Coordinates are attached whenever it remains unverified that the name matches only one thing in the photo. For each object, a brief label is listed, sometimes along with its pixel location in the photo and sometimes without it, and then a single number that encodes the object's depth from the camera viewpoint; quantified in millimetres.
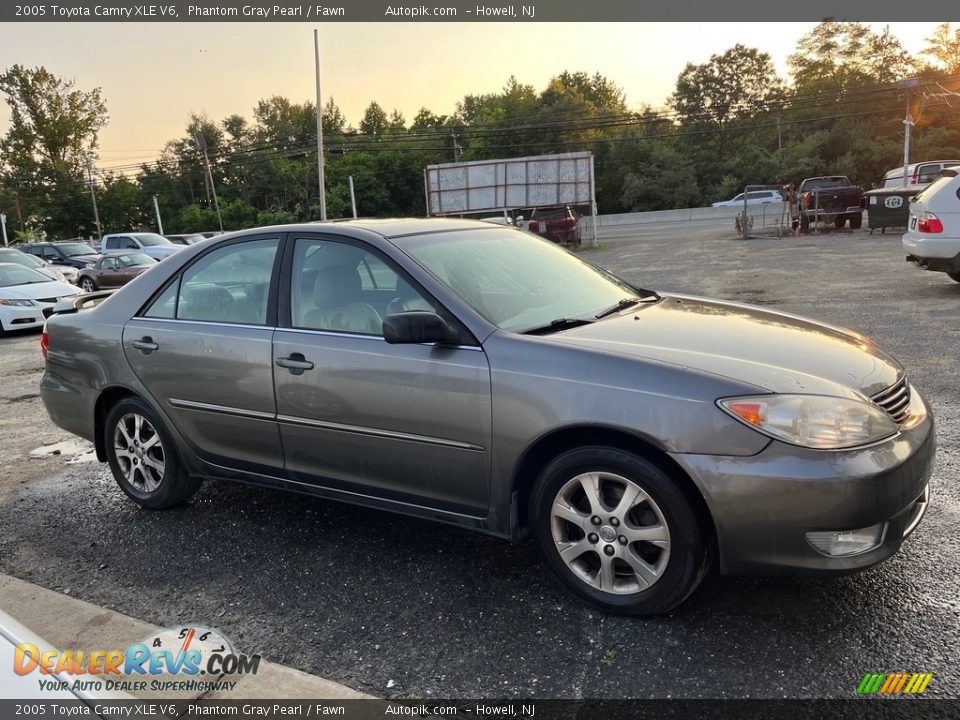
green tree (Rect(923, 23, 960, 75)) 53781
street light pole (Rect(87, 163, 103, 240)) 66694
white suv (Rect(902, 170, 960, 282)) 9344
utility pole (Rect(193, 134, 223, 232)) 49469
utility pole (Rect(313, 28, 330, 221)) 29953
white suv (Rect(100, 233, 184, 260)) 23750
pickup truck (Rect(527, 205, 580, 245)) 25375
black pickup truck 21719
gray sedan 2562
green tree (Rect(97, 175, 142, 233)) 71000
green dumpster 18848
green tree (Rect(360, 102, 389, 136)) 74625
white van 24000
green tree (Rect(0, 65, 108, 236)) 67875
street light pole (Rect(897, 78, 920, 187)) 24828
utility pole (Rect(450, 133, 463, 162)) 61656
